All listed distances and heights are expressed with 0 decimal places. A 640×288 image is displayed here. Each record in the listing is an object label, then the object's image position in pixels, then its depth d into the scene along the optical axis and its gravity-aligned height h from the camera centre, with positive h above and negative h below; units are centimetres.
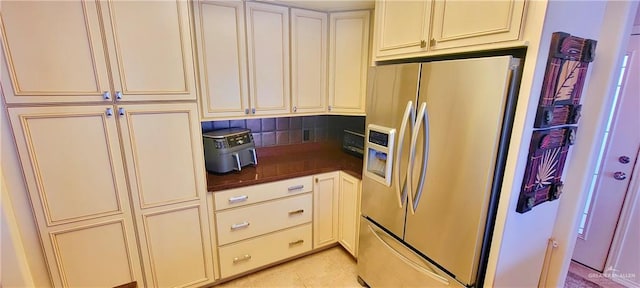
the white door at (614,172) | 184 -55
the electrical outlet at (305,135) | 272 -46
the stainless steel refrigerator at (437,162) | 116 -35
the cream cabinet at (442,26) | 111 +30
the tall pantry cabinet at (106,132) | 128 -24
